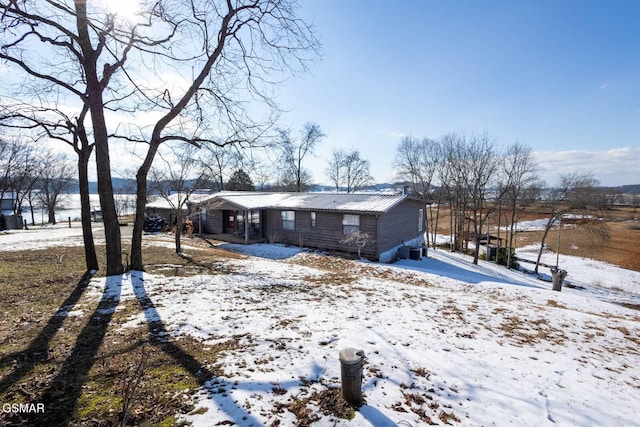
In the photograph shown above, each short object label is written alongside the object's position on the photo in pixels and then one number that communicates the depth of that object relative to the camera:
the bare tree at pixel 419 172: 29.65
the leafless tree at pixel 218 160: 8.98
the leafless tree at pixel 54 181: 33.93
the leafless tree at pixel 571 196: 21.34
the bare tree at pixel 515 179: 23.16
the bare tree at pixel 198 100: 7.71
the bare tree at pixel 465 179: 23.88
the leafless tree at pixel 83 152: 7.88
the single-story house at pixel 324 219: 16.41
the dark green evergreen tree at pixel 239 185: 40.66
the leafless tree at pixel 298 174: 38.92
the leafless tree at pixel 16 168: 26.31
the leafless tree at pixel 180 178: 13.70
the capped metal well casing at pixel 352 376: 3.13
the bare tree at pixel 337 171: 44.72
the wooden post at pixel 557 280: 13.47
